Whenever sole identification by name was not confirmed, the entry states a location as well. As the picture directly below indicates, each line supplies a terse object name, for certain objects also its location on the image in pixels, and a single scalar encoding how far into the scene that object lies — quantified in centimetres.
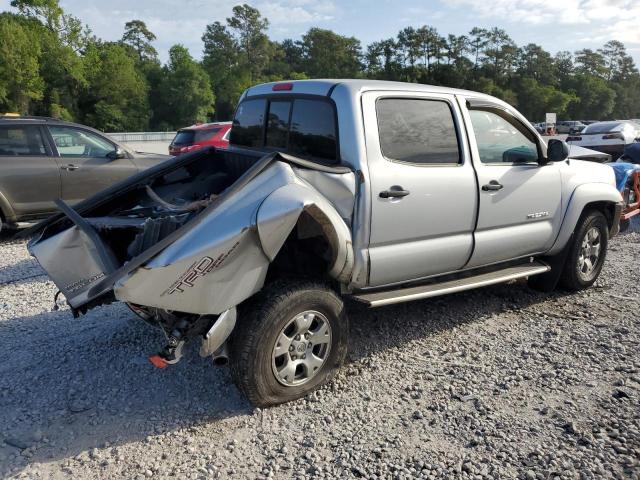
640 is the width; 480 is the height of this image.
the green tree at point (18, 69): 4488
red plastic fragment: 312
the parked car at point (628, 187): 797
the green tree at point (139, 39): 8006
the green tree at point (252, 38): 7900
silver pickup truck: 312
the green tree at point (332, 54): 8725
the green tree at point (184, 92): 6022
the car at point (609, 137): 1677
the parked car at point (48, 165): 769
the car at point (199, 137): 1311
